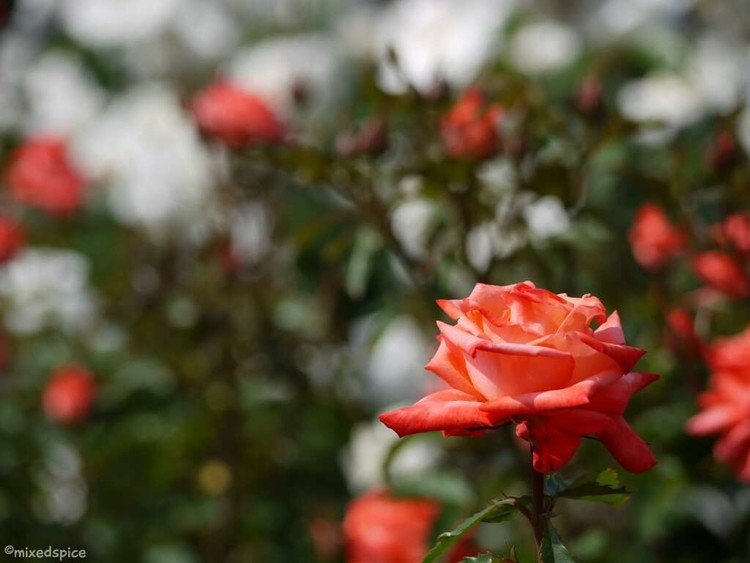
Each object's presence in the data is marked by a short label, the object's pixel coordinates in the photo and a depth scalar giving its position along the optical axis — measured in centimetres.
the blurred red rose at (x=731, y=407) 218
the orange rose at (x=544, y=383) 160
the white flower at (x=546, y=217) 270
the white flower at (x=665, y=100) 300
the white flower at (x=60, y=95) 397
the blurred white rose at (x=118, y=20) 385
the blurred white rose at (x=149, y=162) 330
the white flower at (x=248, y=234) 282
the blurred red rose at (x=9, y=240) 293
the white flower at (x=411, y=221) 288
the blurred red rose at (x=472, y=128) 226
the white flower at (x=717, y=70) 312
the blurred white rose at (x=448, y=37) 331
